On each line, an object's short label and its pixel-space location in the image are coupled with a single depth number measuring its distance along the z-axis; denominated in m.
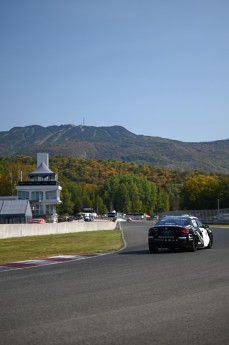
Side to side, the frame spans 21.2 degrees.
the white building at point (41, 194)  117.25
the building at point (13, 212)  78.50
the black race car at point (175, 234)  22.16
